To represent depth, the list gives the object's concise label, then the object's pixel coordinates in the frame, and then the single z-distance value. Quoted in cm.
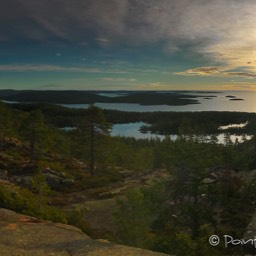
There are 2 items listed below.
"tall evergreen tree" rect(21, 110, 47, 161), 6122
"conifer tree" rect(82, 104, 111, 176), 5619
